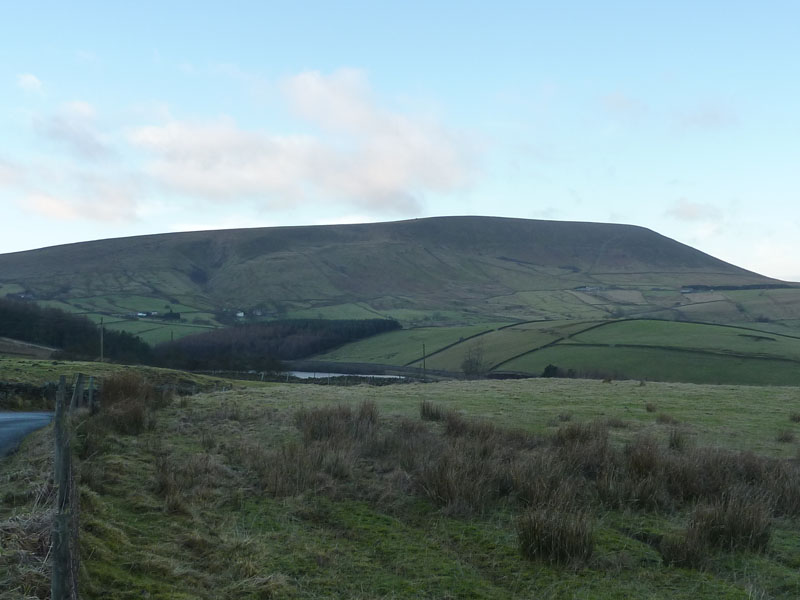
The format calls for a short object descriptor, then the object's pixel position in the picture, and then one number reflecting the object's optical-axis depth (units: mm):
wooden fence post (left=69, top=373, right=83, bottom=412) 17031
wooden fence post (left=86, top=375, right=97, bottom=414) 18302
